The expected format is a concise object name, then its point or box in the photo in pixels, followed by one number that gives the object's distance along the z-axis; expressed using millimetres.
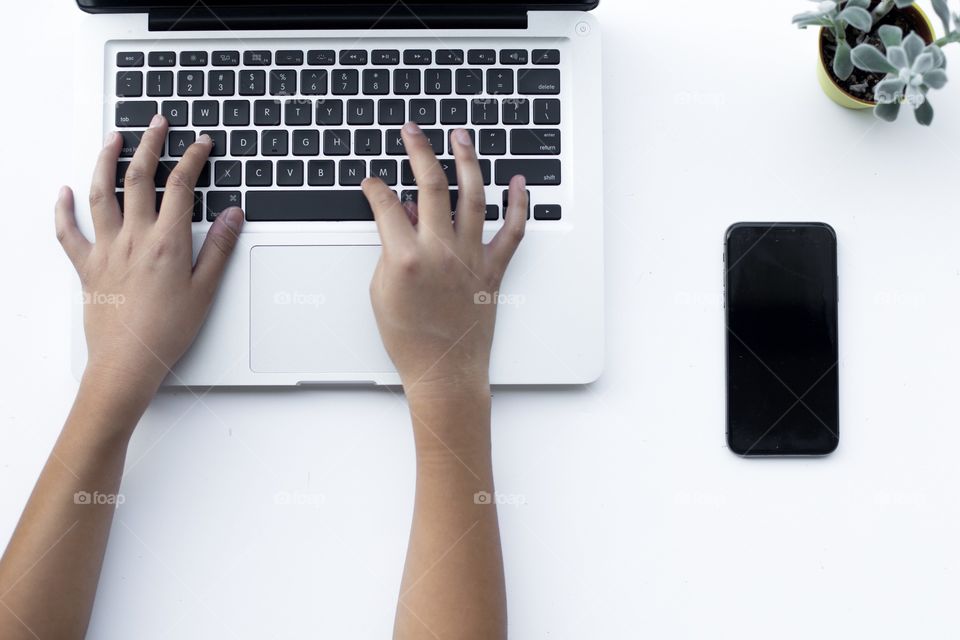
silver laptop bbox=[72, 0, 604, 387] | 585
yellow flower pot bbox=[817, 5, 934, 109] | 590
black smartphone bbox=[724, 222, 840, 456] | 611
